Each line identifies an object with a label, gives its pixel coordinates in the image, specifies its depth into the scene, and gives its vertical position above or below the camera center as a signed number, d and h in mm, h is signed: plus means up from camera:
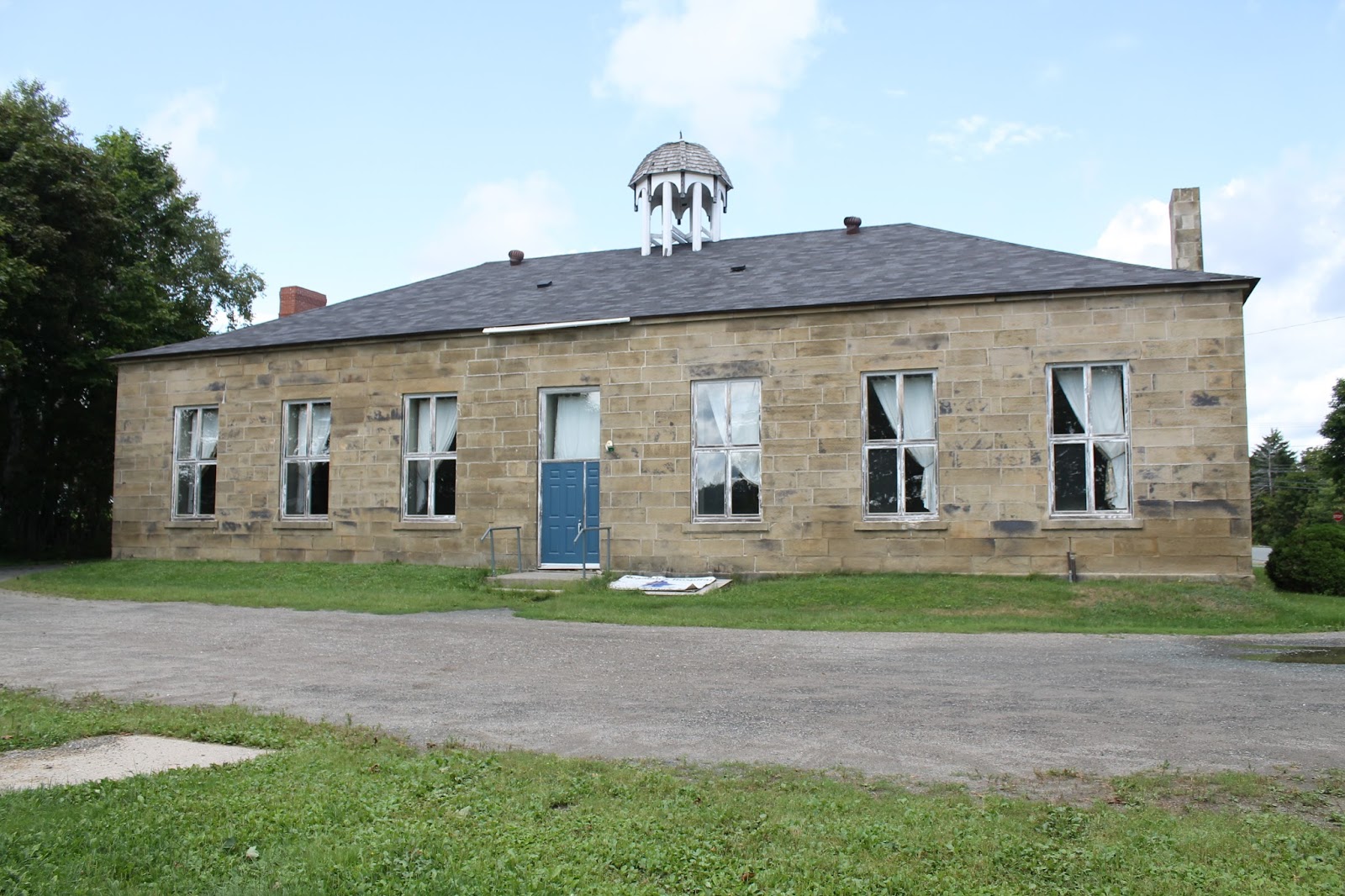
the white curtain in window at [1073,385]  17875 +2042
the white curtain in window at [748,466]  19203 +678
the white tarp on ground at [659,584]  17516 -1343
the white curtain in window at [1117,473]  17562 +562
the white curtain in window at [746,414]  19297 +1638
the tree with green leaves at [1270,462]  98419 +4442
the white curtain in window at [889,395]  18641 +1930
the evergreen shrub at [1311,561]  17828 -889
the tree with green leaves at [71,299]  24781 +5081
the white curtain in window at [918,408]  18531 +1690
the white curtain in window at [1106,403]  17719 +1725
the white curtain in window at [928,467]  18359 +662
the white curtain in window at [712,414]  19469 +1638
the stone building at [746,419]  17406 +1554
